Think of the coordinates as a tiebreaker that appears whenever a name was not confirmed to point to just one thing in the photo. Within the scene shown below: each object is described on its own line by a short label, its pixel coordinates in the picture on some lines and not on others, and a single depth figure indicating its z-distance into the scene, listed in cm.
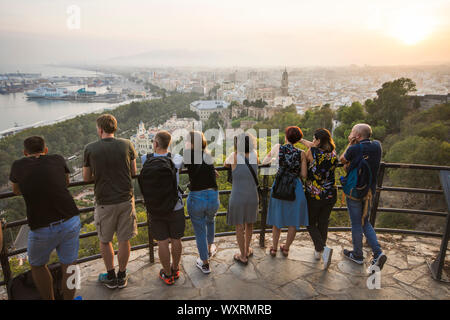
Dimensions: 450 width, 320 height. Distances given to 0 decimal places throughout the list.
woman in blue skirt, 258
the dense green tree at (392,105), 3403
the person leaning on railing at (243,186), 251
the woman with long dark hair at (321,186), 257
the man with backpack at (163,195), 221
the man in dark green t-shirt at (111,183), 219
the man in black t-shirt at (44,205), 188
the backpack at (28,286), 196
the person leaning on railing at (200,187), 236
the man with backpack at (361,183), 259
